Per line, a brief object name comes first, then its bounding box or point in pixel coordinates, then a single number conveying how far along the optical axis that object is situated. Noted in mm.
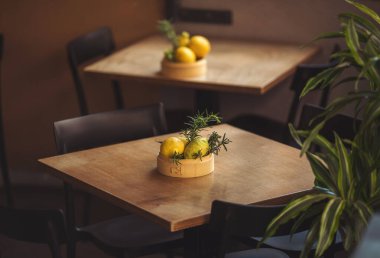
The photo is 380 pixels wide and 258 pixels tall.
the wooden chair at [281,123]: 3848
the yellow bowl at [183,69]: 3928
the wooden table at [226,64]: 3861
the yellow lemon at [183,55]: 3926
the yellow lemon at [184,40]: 4004
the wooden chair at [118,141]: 3068
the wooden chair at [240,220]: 2453
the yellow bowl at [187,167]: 2768
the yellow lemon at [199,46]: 3980
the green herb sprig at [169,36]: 3893
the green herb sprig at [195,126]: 2793
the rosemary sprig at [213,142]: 2801
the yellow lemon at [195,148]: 2781
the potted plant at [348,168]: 2334
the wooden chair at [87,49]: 4342
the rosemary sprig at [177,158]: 2760
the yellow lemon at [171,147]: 2793
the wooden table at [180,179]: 2566
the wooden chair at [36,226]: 2510
